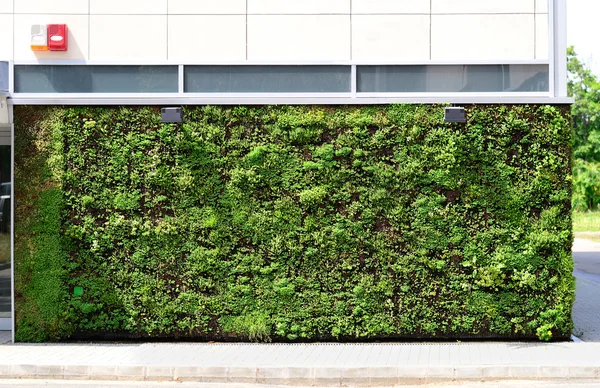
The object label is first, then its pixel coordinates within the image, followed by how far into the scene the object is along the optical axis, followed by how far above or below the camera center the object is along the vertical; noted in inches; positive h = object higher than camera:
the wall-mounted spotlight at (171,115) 408.2 +41.6
